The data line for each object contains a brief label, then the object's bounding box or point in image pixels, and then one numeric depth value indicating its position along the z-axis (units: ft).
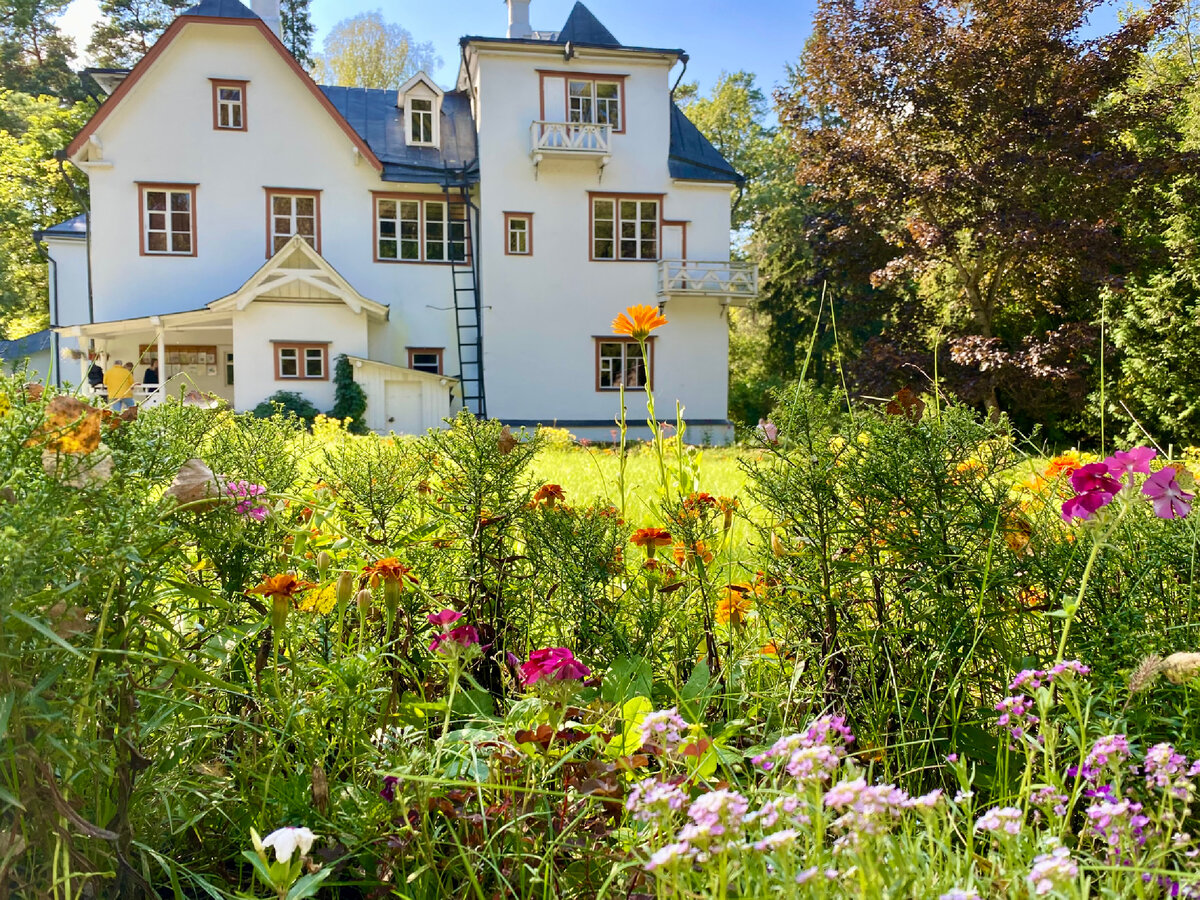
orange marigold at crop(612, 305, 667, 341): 6.52
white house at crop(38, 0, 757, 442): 52.06
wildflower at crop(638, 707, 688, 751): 3.03
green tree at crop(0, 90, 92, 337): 75.31
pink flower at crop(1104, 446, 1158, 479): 4.51
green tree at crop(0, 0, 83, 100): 96.32
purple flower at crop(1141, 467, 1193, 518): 4.34
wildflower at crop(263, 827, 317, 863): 2.63
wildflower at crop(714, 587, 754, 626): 5.33
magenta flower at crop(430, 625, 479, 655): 3.75
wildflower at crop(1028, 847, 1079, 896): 2.11
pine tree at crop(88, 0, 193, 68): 95.14
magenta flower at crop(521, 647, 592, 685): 3.67
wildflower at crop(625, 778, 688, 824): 2.53
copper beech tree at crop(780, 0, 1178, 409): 43.27
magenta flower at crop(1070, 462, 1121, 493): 4.41
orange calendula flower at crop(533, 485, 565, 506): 5.67
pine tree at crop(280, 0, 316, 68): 100.17
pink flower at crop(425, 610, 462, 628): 4.00
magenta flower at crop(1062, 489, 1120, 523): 4.33
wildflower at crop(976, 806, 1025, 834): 2.48
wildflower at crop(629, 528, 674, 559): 5.59
